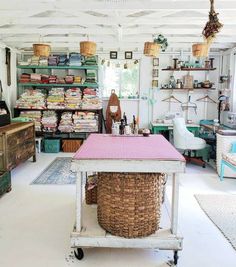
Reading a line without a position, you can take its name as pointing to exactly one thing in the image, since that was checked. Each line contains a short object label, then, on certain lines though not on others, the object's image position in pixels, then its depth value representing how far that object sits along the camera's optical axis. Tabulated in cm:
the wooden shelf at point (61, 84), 712
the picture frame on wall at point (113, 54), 743
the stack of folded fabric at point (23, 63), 713
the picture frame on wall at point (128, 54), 741
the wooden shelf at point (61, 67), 709
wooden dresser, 433
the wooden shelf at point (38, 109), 709
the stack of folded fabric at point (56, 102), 703
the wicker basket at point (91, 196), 314
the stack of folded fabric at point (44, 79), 715
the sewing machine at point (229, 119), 613
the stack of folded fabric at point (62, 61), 718
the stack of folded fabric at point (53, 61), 714
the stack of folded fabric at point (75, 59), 709
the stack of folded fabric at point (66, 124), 705
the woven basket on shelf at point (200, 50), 426
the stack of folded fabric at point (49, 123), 707
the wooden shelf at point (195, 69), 708
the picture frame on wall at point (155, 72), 743
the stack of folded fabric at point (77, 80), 713
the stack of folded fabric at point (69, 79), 713
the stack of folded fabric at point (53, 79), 713
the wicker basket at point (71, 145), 715
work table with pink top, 236
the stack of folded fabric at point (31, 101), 702
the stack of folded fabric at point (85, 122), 703
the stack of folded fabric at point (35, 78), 715
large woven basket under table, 245
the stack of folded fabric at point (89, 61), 712
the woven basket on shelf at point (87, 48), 450
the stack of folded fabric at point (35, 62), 712
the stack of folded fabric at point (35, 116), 708
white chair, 580
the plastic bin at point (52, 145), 709
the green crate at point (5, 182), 399
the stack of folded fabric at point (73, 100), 704
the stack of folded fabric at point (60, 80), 713
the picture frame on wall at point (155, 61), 741
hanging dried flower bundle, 291
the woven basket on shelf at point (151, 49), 444
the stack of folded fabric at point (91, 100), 704
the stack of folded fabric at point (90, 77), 715
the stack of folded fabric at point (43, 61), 712
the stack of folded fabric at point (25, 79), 714
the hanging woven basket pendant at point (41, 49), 473
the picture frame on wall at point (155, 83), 743
